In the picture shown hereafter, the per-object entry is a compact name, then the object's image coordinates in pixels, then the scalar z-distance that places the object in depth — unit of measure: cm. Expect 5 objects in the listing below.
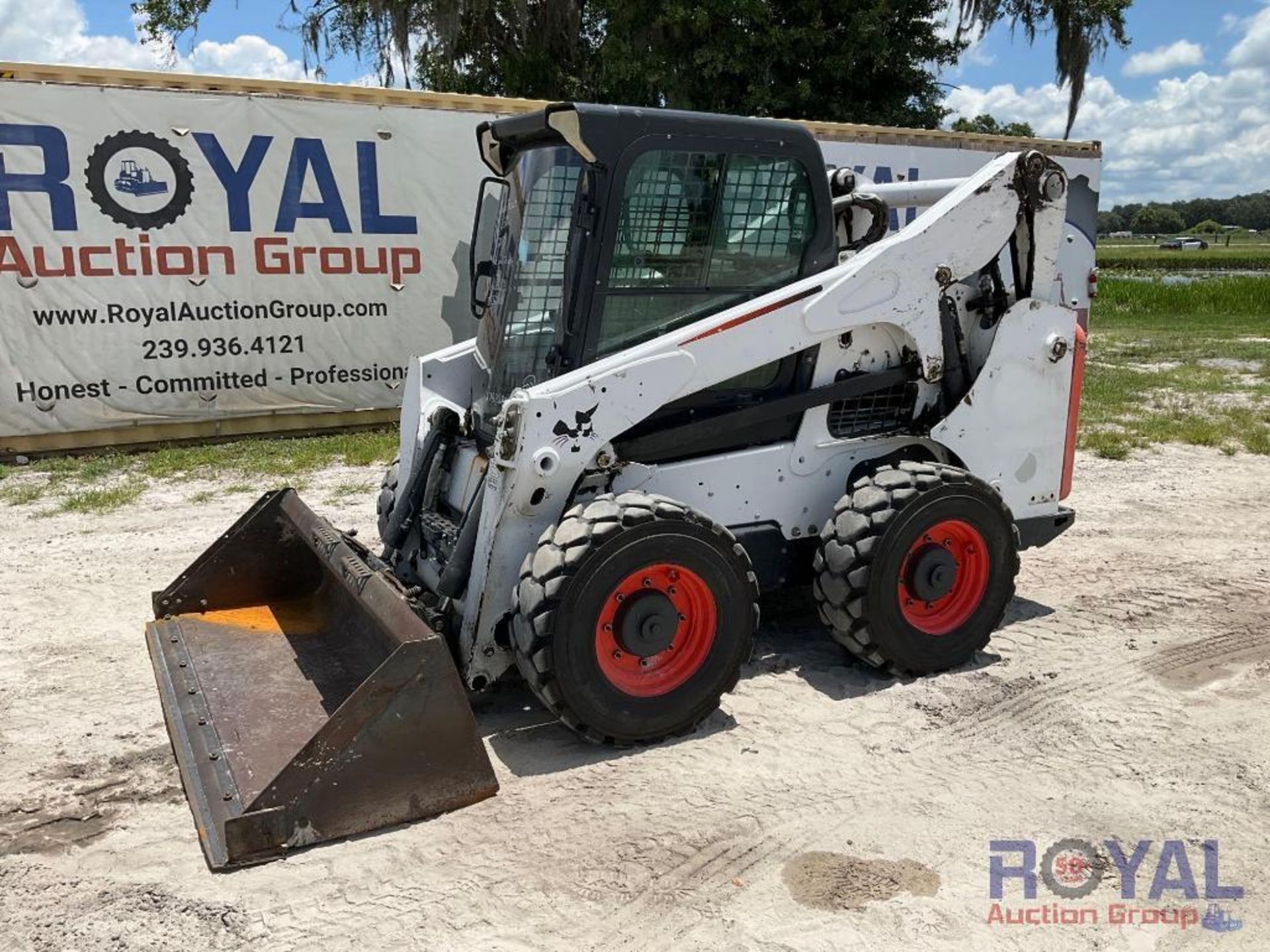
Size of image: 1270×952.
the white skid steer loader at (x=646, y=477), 380
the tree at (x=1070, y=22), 1897
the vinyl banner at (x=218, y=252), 921
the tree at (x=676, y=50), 1712
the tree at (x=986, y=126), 2830
